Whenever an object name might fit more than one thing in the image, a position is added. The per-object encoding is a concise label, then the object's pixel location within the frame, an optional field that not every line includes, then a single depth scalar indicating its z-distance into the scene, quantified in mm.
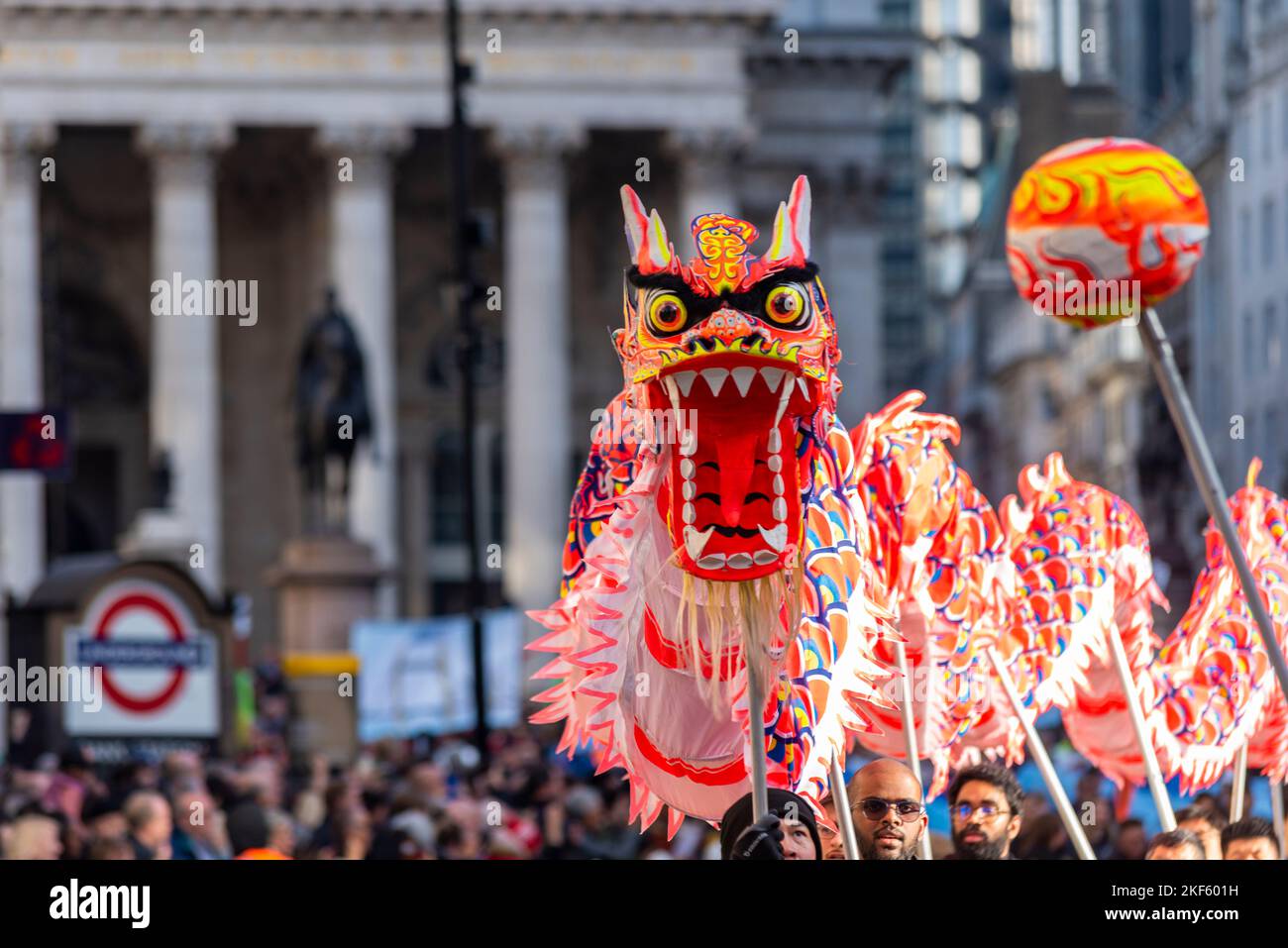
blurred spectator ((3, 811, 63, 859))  9875
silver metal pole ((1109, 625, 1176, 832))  7027
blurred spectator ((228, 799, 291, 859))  12602
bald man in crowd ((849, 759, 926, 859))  6297
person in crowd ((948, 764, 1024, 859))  7191
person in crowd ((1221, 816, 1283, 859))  6586
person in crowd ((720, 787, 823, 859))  5484
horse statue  35875
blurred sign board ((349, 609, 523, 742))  28719
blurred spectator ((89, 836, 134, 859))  8990
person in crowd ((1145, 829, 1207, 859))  6176
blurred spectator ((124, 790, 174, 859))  11672
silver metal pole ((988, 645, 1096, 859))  6633
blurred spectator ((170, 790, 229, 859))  12966
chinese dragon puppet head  5375
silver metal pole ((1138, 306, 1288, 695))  5949
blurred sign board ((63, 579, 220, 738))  20188
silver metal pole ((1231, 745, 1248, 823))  7594
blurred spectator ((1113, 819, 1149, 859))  10852
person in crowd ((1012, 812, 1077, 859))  10719
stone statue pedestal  37719
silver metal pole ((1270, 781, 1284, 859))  7652
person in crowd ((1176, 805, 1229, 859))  7199
